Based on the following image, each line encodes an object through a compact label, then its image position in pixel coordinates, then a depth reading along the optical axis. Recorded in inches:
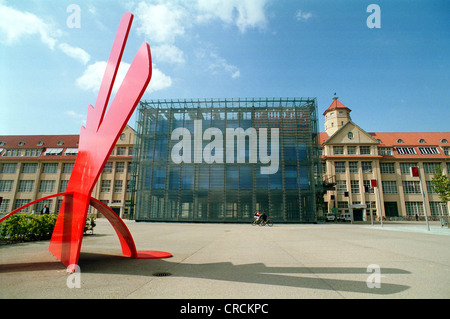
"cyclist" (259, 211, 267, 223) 1067.4
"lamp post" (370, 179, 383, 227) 1041.2
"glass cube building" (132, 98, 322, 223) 1327.5
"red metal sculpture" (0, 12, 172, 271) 207.2
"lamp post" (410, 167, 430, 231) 764.0
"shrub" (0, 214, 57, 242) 410.0
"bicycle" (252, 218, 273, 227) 1063.9
